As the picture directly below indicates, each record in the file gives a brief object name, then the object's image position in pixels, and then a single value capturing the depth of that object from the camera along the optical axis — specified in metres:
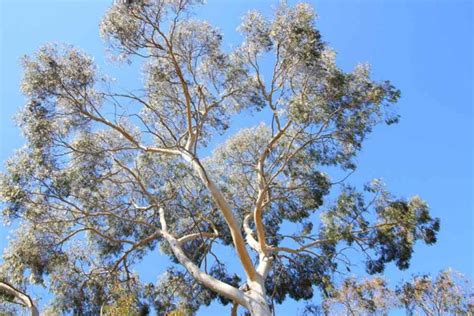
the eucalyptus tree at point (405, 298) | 11.68
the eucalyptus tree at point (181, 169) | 9.88
